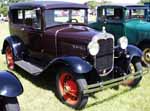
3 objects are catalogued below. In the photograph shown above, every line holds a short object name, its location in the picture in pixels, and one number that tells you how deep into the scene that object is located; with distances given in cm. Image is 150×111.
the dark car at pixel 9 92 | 225
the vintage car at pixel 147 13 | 551
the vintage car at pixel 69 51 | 307
